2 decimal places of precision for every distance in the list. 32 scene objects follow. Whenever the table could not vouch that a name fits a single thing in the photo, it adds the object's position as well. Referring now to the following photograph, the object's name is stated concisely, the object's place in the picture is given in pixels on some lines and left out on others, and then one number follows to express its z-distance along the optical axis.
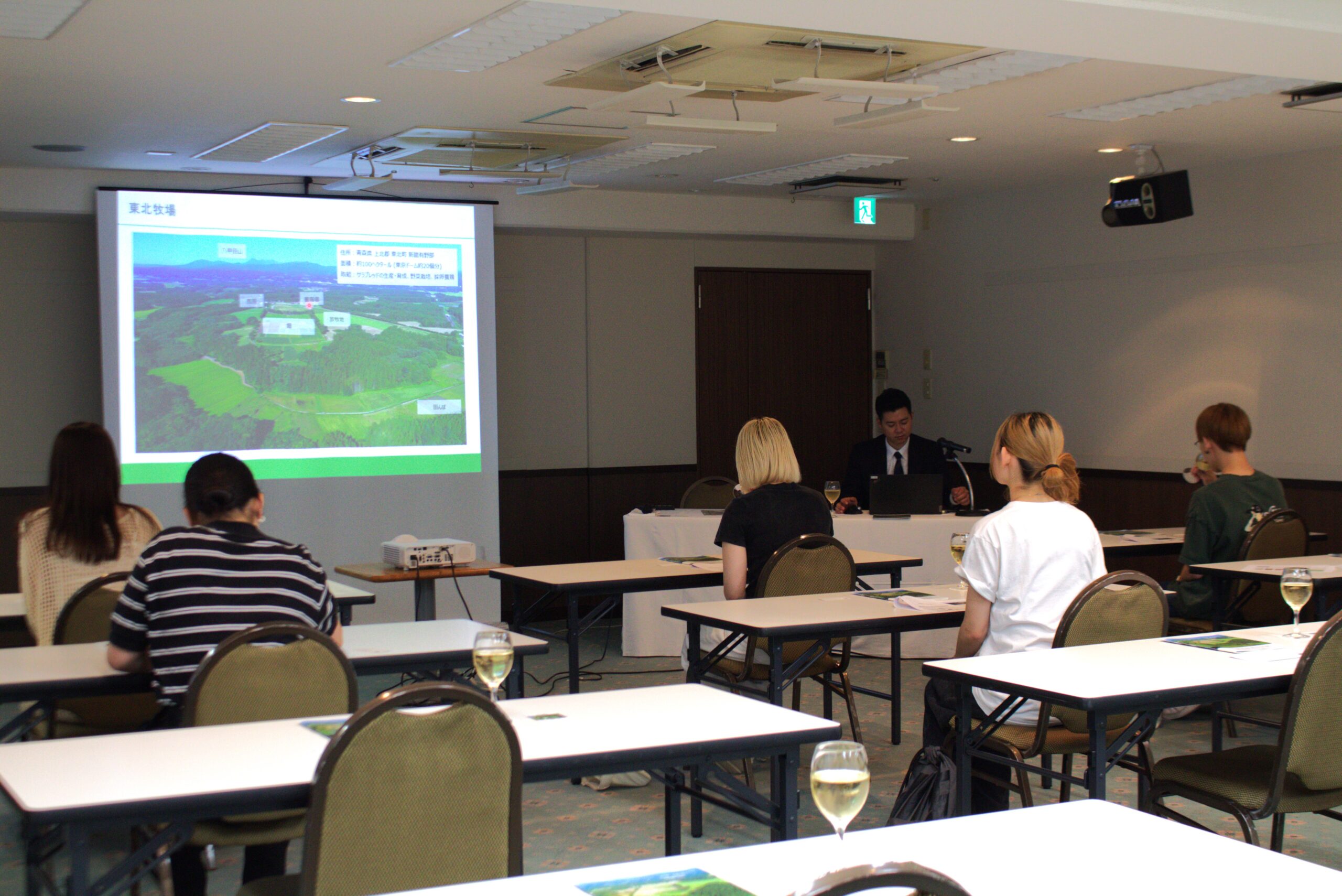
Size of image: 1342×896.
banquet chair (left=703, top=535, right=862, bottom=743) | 4.71
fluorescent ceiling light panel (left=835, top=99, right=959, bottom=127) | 5.10
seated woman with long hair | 4.03
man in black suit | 7.90
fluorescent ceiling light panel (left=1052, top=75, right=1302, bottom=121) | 5.59
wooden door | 9.62
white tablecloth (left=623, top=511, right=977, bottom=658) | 7.05
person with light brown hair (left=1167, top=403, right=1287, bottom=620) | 5.67
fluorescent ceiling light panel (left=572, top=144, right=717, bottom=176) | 6.91
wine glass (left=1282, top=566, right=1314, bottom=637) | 3.45
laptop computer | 7.17
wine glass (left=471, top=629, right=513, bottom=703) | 2.63
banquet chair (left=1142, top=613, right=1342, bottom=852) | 3.03
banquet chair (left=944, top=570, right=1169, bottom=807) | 3.52
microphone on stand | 7.03
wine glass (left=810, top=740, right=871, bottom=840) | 1.61
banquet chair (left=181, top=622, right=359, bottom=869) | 2.85
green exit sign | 9.16
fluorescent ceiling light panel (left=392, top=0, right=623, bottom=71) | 4.36
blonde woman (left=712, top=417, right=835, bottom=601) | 4.85
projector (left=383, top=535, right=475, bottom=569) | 5.59
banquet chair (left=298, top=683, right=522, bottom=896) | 2.16
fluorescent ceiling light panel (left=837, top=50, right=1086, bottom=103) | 5.06
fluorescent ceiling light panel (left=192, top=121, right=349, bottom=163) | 6.37
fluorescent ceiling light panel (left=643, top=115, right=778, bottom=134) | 5.27
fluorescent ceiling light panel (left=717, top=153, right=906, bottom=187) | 7.47
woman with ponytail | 3.64
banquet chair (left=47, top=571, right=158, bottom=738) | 3.85
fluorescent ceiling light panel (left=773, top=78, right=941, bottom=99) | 4.67
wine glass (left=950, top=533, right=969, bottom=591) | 4.46
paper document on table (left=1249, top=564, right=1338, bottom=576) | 5.17
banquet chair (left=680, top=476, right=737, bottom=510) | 7.59
